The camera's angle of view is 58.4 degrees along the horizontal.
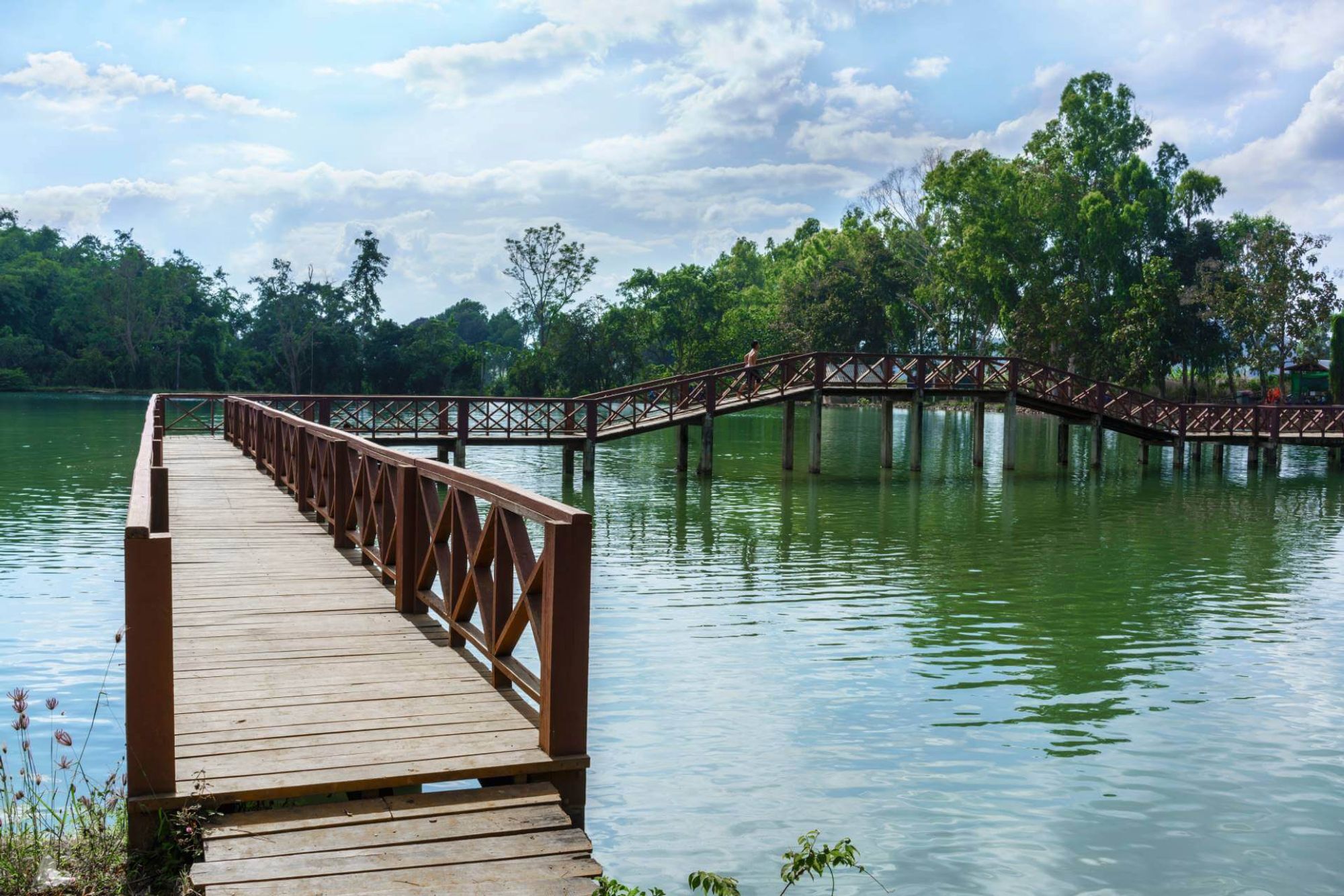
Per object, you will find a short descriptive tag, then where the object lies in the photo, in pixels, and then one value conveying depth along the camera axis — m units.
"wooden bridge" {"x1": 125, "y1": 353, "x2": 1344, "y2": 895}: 4.48
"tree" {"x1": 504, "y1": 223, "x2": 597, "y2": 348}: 77.62
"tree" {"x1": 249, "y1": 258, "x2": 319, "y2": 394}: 72.31
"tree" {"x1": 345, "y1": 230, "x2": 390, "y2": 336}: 74.81
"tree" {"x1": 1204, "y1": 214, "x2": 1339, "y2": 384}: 46.56
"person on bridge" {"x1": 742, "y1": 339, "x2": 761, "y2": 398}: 28.54
